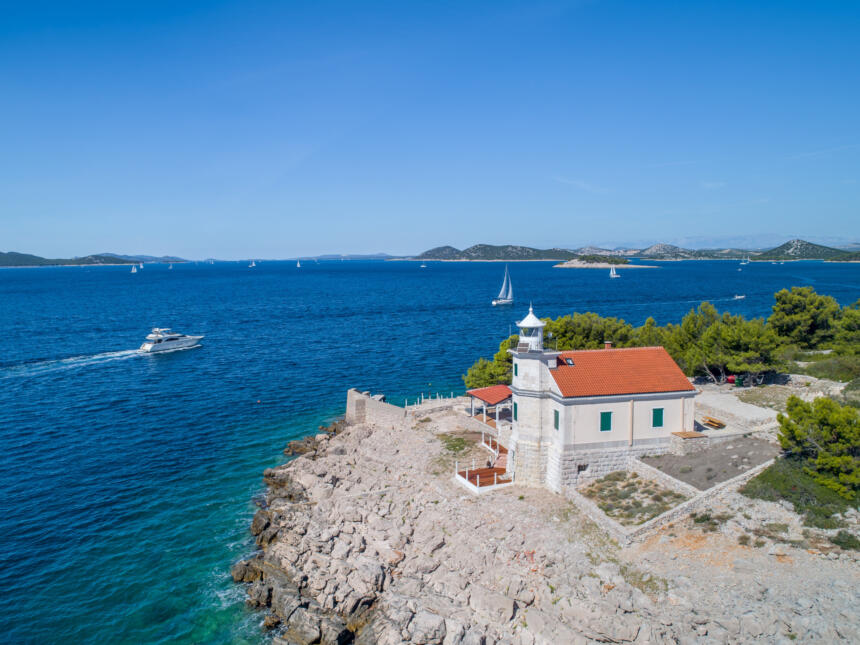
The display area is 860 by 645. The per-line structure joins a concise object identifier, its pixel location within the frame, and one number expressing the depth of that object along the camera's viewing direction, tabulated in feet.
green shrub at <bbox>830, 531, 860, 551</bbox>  64.34
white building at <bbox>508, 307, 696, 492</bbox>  88.38
